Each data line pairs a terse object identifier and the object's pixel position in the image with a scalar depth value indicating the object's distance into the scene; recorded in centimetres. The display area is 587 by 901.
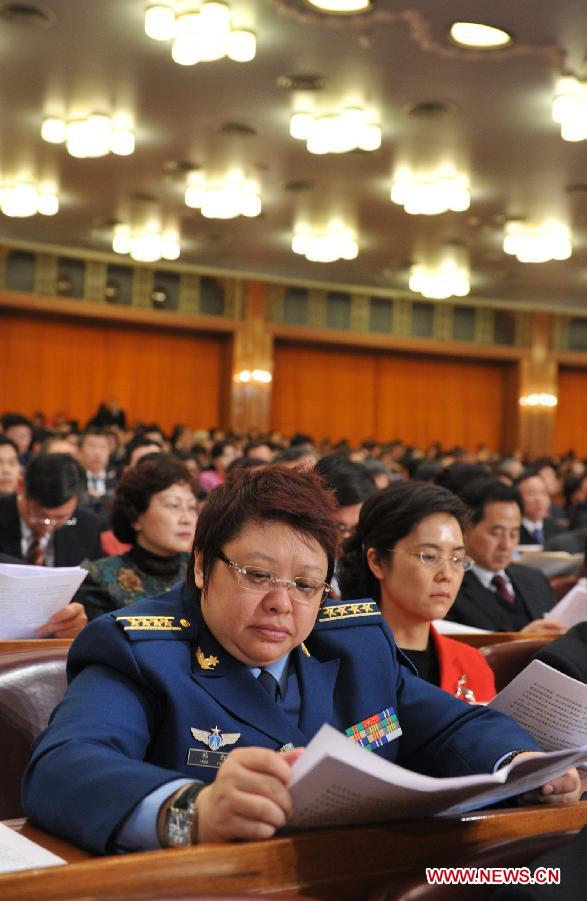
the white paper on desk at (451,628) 365
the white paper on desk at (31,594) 319
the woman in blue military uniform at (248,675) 171
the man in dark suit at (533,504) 820
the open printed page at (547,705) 210
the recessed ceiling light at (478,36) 786
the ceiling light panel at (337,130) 951
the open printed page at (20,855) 132
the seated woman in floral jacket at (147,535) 396
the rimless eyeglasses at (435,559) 300
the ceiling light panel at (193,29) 749
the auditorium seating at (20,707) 221
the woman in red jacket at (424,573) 298
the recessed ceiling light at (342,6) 744
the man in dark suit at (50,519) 500
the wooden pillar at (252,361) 1873
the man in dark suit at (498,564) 472
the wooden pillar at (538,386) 2088
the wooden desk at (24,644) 287
